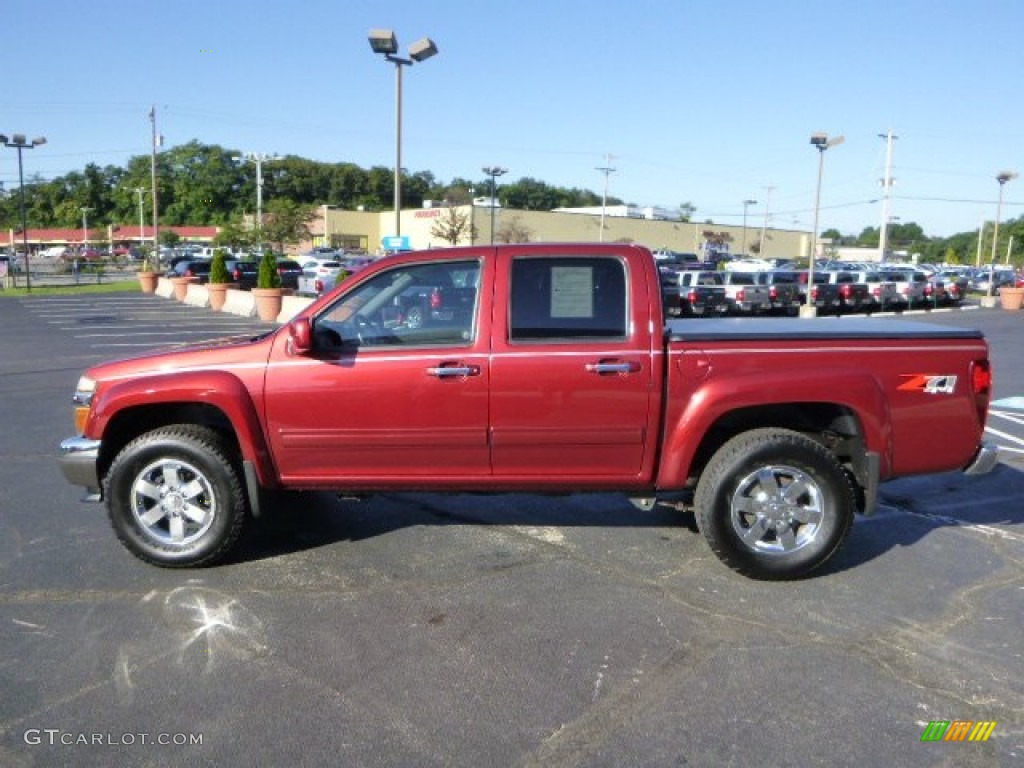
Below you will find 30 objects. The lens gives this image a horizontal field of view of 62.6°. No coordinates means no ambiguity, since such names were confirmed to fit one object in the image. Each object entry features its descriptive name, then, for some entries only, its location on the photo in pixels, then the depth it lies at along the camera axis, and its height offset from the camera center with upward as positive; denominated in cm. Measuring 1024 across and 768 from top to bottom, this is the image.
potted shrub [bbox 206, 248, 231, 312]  2703 -86
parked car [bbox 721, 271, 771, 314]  2780 -62
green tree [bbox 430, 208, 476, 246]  6472 +321
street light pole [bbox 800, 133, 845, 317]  2633 +271
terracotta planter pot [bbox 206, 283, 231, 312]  2700 -120
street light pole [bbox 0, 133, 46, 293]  3278 +421
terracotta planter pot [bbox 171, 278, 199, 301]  3191 -120
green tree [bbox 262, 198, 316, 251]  5653 +248
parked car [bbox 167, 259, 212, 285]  3697 -62
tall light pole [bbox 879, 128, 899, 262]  6078 +748
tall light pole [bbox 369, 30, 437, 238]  1487 +382
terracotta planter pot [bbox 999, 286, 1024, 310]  3150 -51
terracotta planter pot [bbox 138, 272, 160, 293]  3731 -120
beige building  8111 +431
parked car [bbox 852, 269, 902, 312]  3109 -41
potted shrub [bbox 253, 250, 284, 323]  2253 -88
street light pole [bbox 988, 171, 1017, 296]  3597 +452
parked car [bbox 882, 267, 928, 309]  3152 -17
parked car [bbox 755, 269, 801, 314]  2873 -50
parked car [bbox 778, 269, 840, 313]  2981 -61
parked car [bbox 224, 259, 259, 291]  3672 -69
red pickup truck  453 -75
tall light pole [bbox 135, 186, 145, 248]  10522 +353
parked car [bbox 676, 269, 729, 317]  2697 -68
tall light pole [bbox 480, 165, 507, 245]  4392 +494
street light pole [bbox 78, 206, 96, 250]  11668 +388
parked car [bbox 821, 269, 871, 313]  3047 -58
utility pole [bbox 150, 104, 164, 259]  4206 +606
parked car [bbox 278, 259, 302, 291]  3834 -65
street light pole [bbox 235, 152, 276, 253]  5702 +328
